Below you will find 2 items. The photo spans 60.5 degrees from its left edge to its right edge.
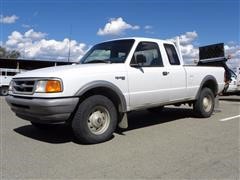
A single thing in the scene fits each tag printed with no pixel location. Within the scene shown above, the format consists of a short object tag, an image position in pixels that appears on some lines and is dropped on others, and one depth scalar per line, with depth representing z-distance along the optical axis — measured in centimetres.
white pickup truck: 346
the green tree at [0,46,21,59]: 5254
